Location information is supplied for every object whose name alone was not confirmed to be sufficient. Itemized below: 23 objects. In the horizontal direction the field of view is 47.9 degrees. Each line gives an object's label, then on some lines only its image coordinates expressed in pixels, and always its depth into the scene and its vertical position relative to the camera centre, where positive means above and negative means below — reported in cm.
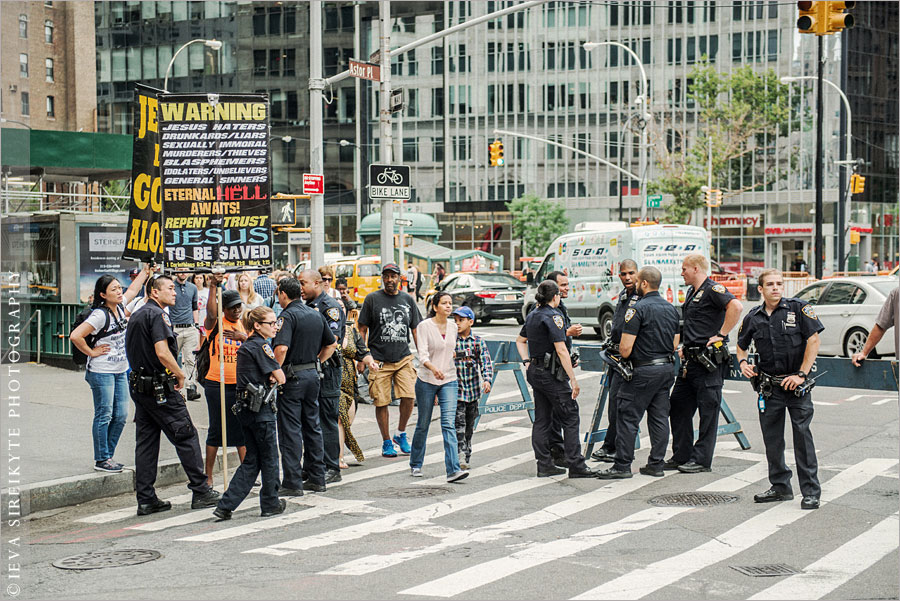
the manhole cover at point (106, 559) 678 -213
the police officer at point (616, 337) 989 -92
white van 2106 -35
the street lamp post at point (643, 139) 3647 +383
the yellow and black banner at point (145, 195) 998 +52
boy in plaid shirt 995 -130
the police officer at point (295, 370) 884 -110
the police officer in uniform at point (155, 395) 841 -123
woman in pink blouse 954 -129
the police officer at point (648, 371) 941 -120
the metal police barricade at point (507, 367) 1184 -151
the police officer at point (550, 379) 959 -130
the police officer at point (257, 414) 812 -136
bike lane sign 1555 +96
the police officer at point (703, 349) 959 -102
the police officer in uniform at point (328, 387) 973 -137
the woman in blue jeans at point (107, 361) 937 -107
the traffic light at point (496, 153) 3572 +320
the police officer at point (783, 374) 823 -109
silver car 1761 -124
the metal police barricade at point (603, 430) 1061 -196
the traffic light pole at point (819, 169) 2873 +211
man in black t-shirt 1080 -103
